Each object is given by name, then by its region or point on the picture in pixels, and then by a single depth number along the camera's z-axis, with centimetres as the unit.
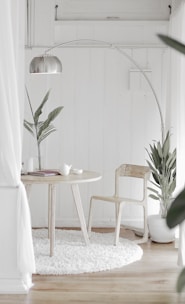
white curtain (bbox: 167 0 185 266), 512
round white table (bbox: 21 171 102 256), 504
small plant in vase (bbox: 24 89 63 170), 585
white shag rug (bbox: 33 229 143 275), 473
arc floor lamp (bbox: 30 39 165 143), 507
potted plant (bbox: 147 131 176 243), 585
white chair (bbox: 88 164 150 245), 568
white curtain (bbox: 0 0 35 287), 388
